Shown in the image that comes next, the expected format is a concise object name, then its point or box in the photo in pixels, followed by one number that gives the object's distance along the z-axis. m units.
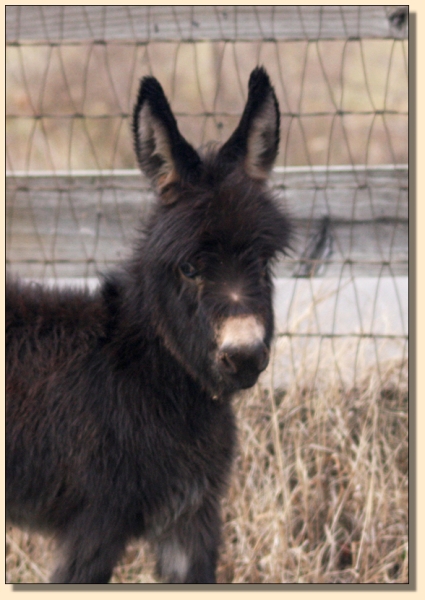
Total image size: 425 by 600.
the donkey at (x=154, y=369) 5.09
